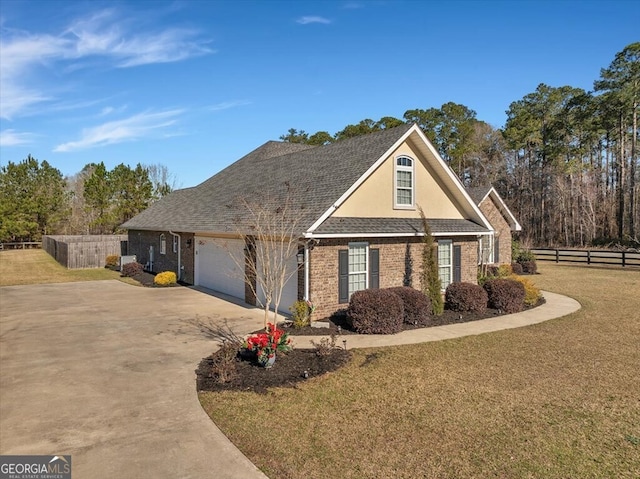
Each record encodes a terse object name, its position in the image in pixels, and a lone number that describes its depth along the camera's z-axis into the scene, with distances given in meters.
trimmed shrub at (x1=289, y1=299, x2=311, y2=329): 12.81
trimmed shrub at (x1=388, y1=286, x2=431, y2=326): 13.41
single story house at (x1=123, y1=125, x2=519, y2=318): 13.77
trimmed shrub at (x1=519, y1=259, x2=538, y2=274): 27.80
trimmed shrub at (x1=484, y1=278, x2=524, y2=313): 15.47
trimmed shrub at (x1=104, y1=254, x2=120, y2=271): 31.14
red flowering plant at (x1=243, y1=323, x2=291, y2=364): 9.03
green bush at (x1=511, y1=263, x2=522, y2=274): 27.63
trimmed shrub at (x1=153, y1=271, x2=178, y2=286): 21.59
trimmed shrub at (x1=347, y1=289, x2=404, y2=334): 12.41
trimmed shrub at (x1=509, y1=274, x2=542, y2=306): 16.48
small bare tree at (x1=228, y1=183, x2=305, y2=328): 12.01
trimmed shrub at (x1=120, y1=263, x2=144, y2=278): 25.78
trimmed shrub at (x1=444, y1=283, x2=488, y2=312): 14.98
